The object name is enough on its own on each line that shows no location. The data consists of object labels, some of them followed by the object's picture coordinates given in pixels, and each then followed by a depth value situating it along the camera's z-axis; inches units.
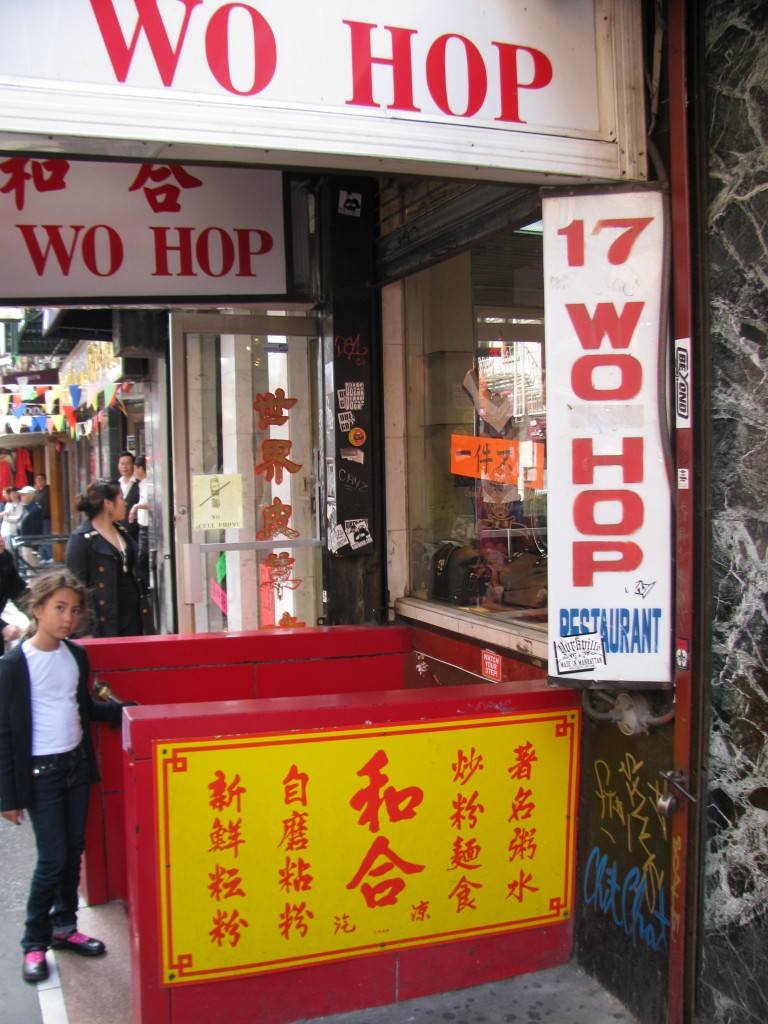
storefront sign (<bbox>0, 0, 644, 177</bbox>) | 96.4
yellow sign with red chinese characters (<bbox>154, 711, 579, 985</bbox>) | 116.5
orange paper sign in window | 170.4
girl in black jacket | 136.0
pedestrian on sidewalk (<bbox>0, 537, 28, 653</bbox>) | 258.7
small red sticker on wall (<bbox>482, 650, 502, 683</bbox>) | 162.0
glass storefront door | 225.0
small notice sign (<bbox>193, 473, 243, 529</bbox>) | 227.5
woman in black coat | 218.2
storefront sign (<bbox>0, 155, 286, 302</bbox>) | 189.0
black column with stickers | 203.0
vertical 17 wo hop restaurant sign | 115.9
